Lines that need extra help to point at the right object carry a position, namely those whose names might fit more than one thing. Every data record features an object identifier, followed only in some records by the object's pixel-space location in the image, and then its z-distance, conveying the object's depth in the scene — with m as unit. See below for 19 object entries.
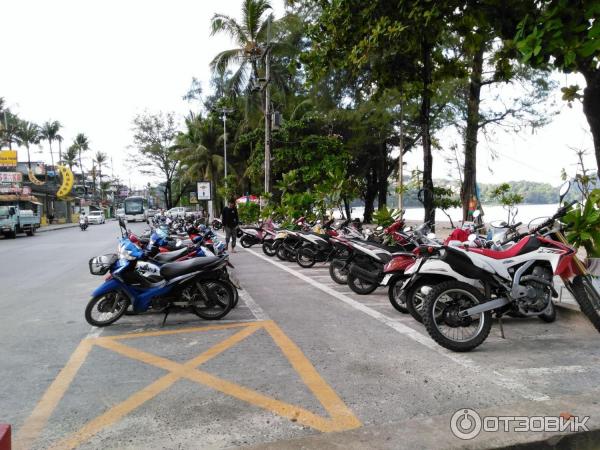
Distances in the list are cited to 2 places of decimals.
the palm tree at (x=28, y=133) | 52.56
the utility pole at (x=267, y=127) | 22.83
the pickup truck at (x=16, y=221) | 25.52
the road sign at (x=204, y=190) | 34.09
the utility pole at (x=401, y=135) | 23.94
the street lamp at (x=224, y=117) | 34.38
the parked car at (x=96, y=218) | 53.09
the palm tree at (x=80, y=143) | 71.38
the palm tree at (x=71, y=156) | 70.25
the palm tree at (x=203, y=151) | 40.66
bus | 55.03
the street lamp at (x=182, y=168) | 48.03
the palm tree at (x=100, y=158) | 86.12
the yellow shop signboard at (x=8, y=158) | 40.12
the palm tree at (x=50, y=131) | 57.81
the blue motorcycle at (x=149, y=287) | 5.87
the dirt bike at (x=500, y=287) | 4.71
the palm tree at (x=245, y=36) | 24.38
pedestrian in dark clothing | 15.07
